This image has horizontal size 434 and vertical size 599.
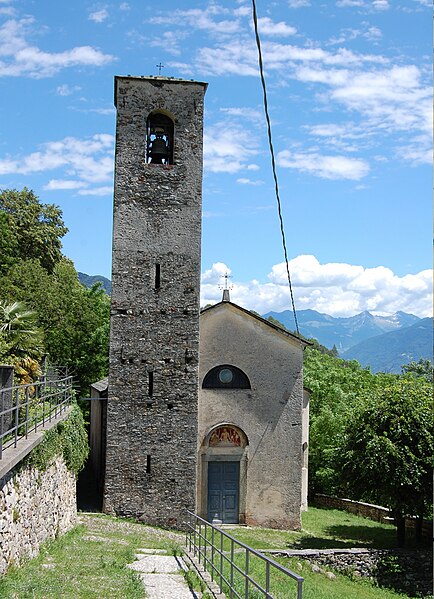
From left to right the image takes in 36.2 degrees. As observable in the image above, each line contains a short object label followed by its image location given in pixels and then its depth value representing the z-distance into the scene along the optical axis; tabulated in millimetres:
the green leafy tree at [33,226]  36938
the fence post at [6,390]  9781
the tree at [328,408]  28844
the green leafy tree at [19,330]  14203
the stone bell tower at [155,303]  20500
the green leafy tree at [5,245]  30438
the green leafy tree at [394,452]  19078
